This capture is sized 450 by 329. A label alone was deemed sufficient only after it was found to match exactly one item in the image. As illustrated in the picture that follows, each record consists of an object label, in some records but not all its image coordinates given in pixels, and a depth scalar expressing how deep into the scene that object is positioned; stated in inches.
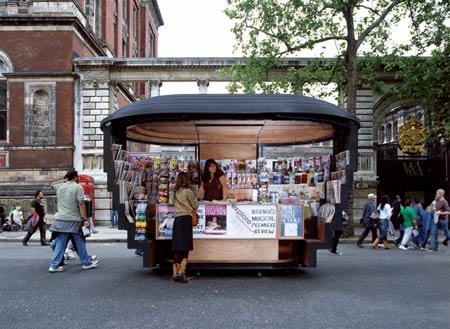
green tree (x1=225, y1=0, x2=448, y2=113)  844.6
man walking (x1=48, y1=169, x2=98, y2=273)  398.9
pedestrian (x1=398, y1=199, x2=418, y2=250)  631.8
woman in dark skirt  349.4
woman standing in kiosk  431.5
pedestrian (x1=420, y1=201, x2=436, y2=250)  634.8
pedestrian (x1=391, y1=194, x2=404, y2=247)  689.6
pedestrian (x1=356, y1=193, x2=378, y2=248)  641.0
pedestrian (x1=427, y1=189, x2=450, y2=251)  625.0
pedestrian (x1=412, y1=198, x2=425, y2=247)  643.5
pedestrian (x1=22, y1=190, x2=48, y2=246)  642.8
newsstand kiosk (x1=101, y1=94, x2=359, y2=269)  362.6
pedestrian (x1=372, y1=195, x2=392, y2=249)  640.4
